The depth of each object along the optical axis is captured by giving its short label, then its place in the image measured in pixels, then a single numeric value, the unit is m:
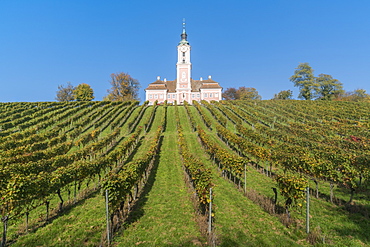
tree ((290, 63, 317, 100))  78.81
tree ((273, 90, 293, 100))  93.12
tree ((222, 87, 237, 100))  102.05
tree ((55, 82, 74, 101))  83.06
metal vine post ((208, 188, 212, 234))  8.31
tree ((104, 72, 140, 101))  78.06
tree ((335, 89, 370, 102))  81.47
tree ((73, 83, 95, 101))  81.14
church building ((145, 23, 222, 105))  80.12
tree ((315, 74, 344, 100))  78.44
